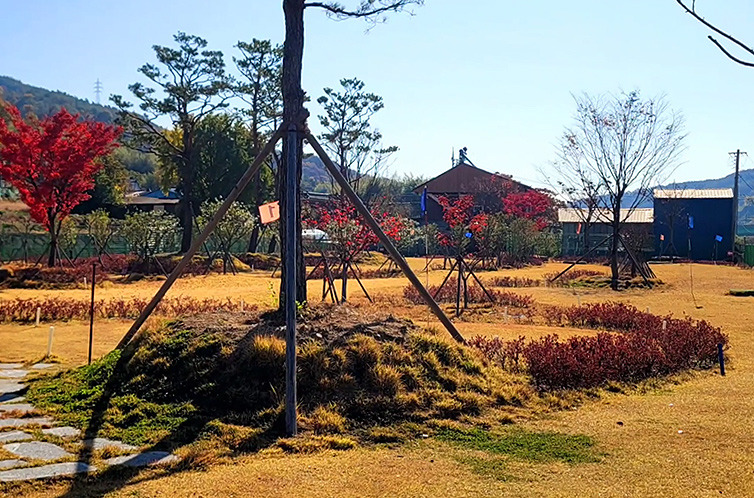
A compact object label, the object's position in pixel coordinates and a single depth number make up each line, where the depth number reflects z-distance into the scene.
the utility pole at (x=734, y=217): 37.65
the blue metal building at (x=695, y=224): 38.38
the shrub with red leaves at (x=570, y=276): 21.48
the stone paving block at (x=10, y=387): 6.88
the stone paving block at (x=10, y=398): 6.41
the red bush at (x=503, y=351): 7.61
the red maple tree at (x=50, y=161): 21.55
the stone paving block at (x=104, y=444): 5.08
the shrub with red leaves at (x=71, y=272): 19.89
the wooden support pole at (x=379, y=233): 7.09
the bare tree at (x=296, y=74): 6.70
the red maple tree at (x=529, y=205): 39.12
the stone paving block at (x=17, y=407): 6.05
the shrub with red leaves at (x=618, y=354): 7.44
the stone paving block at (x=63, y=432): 5.38
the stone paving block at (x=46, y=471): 4.40
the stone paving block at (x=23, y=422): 5.59
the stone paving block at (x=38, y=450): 4.84
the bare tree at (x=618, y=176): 21.73
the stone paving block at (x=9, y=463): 4.57
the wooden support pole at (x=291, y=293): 5.45
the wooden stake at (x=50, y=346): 8.87
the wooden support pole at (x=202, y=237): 7.16
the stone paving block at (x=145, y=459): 4.76
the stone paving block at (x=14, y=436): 5.18
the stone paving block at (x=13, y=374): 7.59
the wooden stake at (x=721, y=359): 8.35
